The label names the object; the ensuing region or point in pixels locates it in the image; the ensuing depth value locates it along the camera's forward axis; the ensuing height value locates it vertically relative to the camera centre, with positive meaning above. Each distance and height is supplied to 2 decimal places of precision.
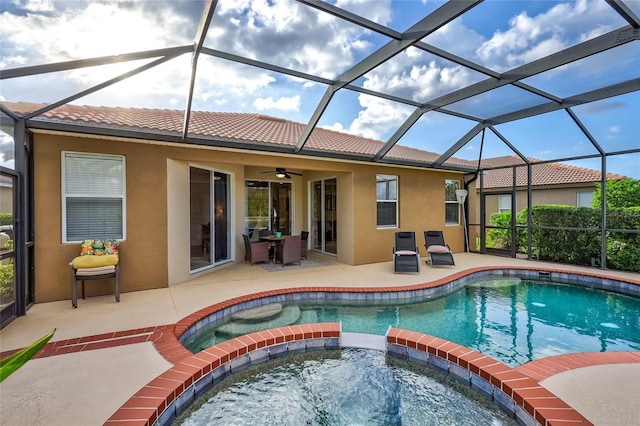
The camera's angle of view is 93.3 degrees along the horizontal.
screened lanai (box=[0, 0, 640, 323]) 3.88 +2.45
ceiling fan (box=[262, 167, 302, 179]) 9.37 +1.21
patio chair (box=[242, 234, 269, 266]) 9.11 -1.23
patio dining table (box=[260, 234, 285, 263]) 9.30 -0.90
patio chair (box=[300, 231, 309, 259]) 10.02 -1.12
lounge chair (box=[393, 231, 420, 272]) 8.19 -1.38
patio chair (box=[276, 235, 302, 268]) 8.95 -1.18
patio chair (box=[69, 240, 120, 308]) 5.47 -0.96
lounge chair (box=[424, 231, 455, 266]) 9.06 -1.37
